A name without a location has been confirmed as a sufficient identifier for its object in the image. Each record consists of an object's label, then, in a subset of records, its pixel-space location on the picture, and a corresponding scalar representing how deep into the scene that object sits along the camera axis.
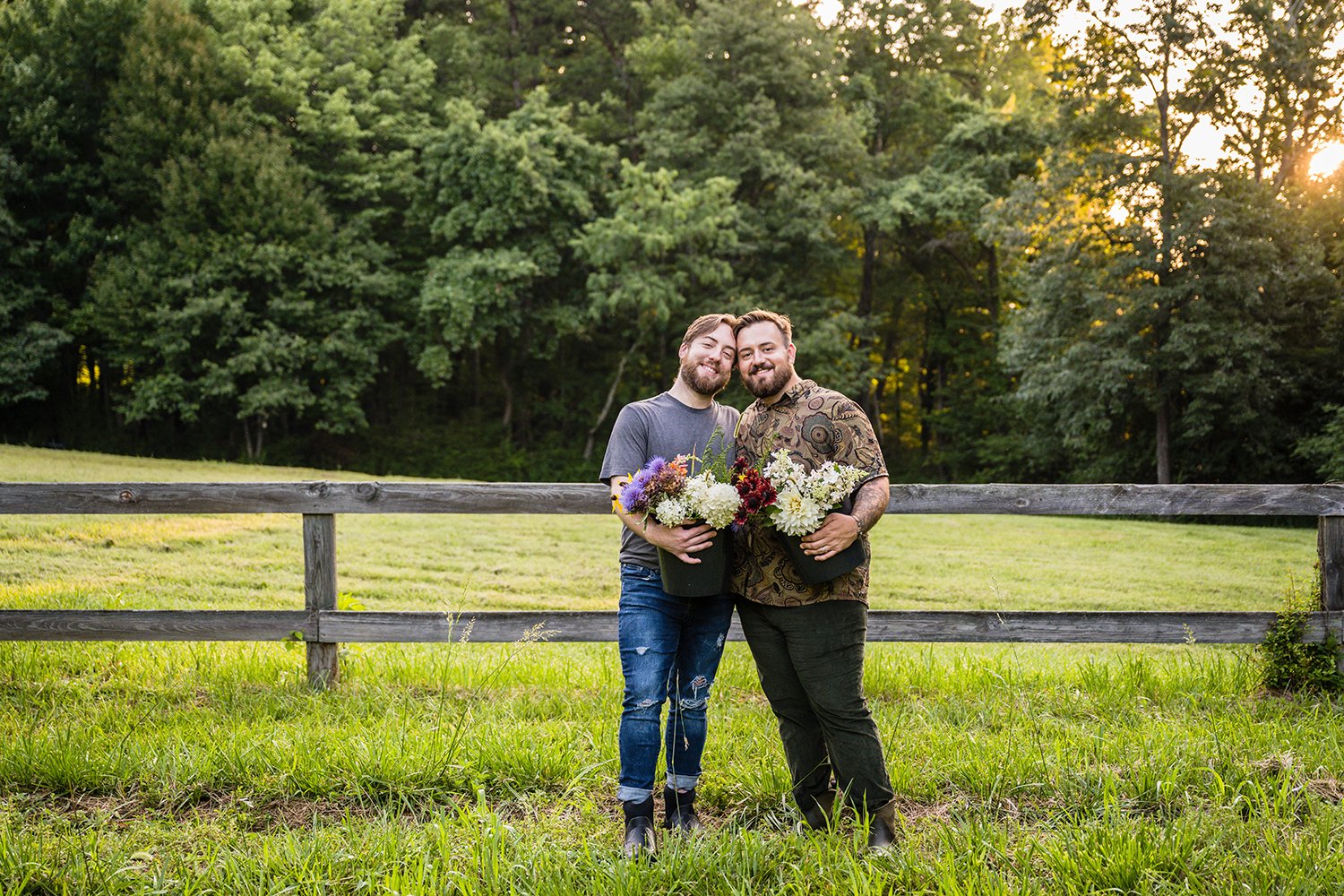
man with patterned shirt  3.21
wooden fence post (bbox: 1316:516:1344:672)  5.07
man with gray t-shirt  3.36
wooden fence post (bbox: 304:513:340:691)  5.04
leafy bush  4.96
